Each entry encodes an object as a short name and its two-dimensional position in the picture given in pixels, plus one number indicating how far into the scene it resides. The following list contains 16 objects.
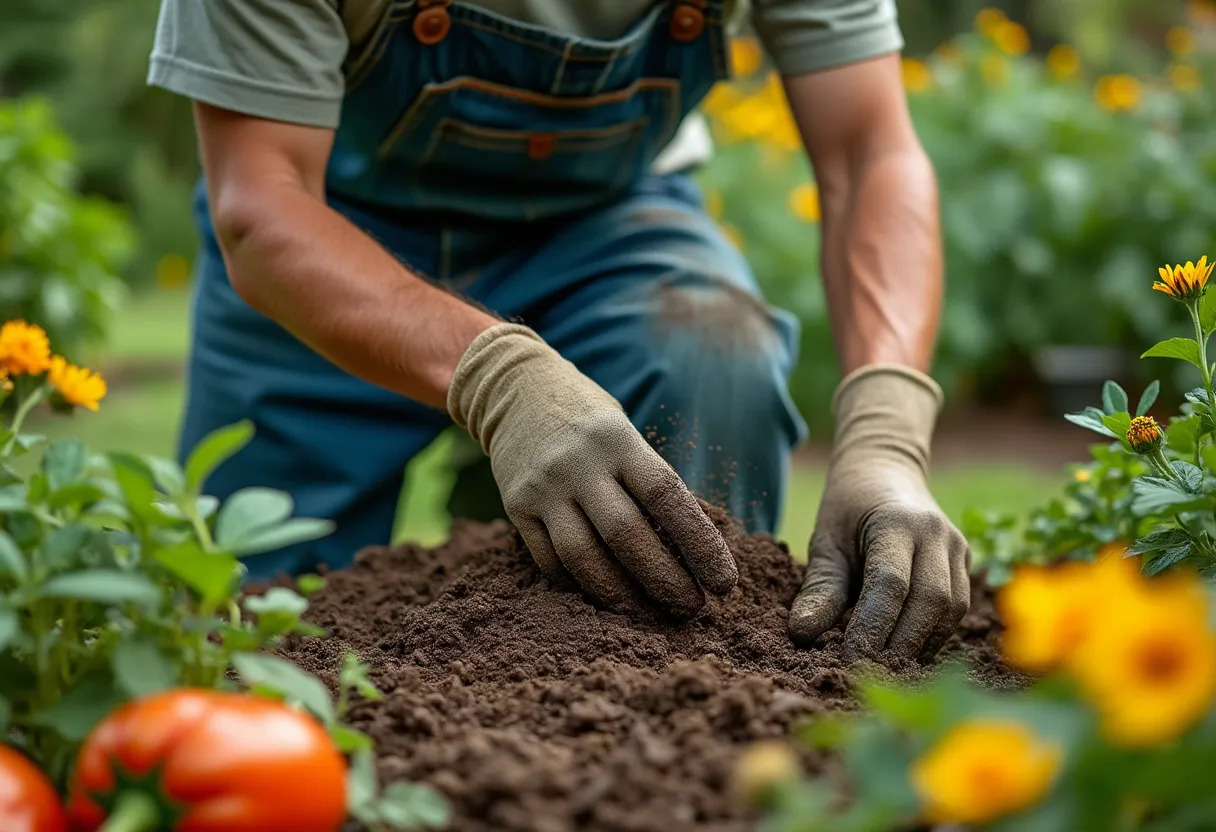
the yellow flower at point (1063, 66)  5.17
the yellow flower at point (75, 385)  1.46
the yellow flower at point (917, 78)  5.09
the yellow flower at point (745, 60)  5.41
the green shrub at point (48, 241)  5.01
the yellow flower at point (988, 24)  5.12
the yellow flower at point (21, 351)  1.41
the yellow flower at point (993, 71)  4.93
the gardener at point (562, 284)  1.66
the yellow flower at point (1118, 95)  4.76
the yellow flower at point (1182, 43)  5.03
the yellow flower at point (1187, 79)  4.85
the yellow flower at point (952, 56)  5.26
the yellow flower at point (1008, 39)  5.12
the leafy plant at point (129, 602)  0.99
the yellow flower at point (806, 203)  4.32
